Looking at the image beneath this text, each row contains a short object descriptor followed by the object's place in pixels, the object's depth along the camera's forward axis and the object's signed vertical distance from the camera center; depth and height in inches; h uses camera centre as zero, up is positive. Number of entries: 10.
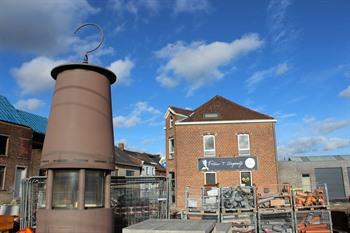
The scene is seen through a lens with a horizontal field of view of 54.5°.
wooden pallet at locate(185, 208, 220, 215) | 671.3 -29.8
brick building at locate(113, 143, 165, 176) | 1544.0 +163.4
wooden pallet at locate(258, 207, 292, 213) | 635.5 -27.6
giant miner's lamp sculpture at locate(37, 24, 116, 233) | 285.1 +34.0
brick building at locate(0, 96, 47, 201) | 901.8 +136.6
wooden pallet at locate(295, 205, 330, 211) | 644.7 -24.6
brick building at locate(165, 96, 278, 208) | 1036.5 +148.4
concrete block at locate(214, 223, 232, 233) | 283.5 -28.0
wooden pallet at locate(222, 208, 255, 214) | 637.3 -28.7
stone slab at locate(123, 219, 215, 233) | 221.1 -20.6
